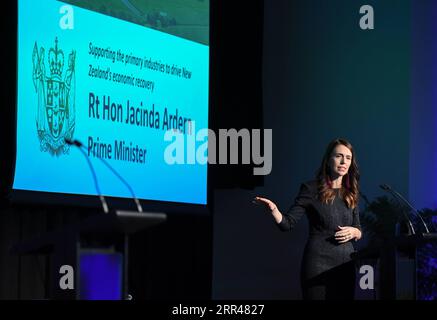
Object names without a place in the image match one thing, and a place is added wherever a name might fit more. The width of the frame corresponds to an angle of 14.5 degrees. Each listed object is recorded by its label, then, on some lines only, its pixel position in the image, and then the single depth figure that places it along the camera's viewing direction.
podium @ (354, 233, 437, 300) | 7.33
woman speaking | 8.09
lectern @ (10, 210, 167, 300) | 5.72
